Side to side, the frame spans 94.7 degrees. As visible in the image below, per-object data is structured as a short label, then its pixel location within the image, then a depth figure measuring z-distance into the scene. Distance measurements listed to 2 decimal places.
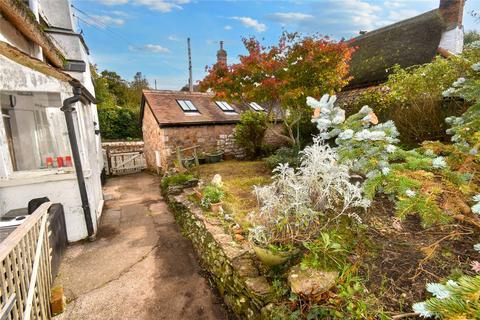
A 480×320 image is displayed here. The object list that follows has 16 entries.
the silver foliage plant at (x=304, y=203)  2.78
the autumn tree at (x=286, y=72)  6.68
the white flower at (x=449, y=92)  2.90
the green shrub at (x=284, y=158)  7.64
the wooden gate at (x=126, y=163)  13.19
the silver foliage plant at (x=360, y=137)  2.17
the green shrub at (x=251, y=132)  11.17
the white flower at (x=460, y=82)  2.82
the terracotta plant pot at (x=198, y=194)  5.78
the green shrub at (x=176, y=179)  7.78
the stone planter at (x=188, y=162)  9.90
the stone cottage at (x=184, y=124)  11.05
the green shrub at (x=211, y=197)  5.20
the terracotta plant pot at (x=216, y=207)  5.00
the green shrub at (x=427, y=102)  5.20
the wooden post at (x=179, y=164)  9.05
